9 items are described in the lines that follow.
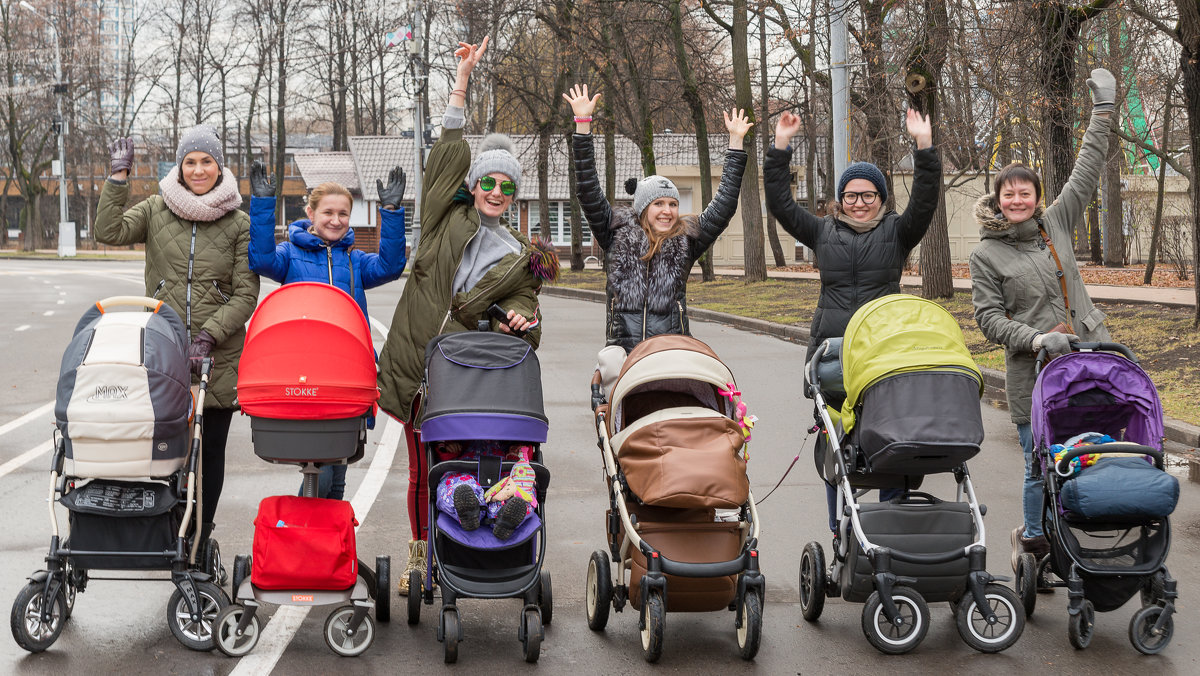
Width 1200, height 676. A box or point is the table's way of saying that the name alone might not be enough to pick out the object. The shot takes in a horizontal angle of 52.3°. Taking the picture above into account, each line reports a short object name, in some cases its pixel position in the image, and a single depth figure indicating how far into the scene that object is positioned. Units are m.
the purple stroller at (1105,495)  5.05
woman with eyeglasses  6.09
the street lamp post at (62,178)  52.66
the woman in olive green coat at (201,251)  5.73
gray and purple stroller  4.91
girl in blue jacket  5.76
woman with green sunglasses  5.64
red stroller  4.96
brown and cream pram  4.93
